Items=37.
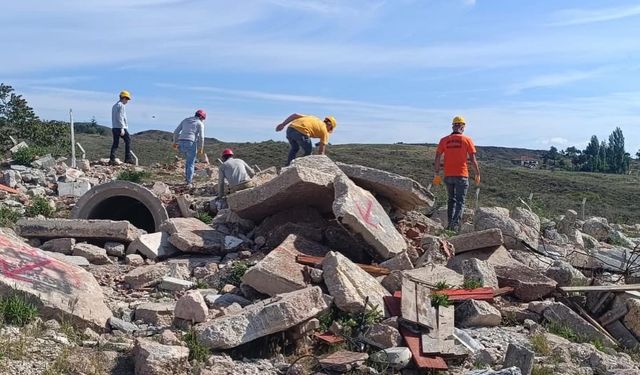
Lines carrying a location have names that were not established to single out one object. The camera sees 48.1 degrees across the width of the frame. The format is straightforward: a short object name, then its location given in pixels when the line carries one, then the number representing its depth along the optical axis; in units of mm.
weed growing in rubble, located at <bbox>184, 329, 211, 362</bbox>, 5275
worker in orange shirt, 10102
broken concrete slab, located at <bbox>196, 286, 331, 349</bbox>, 5410
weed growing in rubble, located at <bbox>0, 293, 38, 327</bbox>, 5410
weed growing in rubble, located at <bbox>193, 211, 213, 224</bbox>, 9312
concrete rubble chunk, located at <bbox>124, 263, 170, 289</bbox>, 7079
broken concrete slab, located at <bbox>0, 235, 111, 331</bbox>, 5633
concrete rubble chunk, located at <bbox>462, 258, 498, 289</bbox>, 7230
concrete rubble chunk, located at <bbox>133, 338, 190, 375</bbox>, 4922
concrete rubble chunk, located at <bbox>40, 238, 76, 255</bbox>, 7840
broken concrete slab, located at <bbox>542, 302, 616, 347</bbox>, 6562
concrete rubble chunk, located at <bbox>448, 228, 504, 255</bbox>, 8008
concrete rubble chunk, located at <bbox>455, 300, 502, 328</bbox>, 6418
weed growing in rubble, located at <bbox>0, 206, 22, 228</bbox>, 8823
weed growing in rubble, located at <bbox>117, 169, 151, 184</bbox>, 12388
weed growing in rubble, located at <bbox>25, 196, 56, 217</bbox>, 9642
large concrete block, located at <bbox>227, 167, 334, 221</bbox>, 7770
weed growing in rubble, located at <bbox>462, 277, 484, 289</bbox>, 7008
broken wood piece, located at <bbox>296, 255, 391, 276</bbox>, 6957
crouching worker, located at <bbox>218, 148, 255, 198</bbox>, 10148
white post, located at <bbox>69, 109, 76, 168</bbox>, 13803
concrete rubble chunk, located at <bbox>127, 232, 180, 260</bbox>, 7934
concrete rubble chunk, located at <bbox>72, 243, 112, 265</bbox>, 7676
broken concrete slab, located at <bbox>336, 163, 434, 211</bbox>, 8852
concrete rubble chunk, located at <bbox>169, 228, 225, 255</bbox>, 7992
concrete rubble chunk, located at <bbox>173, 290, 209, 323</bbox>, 5840
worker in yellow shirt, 10977
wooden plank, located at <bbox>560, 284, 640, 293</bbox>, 7176
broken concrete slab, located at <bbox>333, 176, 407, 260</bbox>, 7270
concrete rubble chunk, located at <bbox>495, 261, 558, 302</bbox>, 7254
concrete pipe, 8975
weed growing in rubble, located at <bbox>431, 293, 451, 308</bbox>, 6305
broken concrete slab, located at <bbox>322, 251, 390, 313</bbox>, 6113
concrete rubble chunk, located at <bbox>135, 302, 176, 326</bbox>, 6000
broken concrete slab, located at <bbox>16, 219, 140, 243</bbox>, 8109
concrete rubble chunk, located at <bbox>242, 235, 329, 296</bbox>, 6465
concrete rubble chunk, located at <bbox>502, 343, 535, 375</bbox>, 5383
